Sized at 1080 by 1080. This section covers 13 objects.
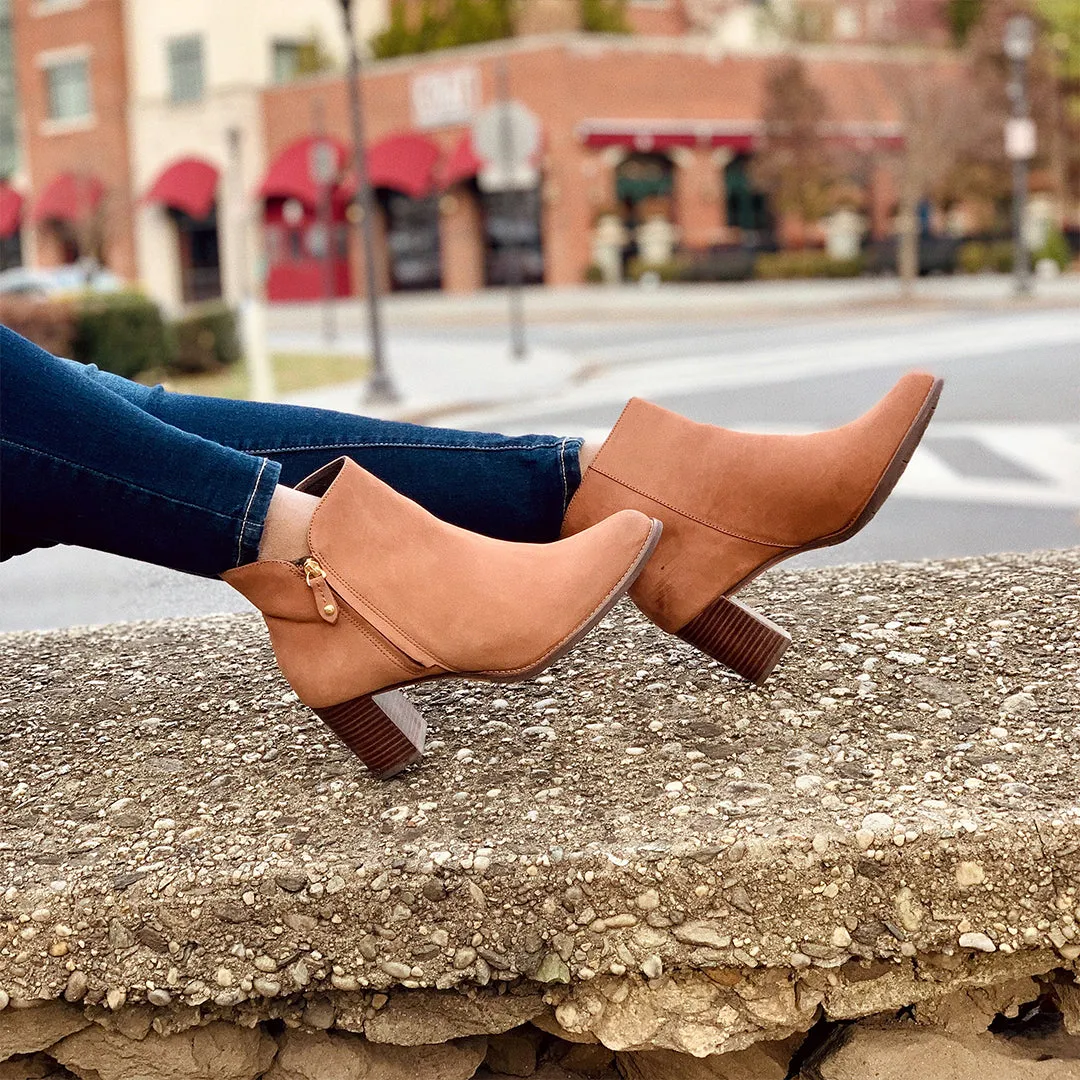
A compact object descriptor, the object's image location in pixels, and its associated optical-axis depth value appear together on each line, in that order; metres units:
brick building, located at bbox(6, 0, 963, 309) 30.61
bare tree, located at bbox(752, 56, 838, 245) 28.54
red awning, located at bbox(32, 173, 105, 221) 36.88
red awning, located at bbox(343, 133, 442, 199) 31.91
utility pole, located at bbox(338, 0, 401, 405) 12.43
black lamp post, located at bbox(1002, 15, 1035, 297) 21.98
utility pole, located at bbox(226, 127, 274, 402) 11.89
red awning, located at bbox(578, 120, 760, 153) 30.23
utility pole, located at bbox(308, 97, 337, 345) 22.14
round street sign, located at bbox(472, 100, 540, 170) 15.02
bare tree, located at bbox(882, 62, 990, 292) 24.66
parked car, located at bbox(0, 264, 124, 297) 27.50
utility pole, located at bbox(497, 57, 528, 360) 15.01
